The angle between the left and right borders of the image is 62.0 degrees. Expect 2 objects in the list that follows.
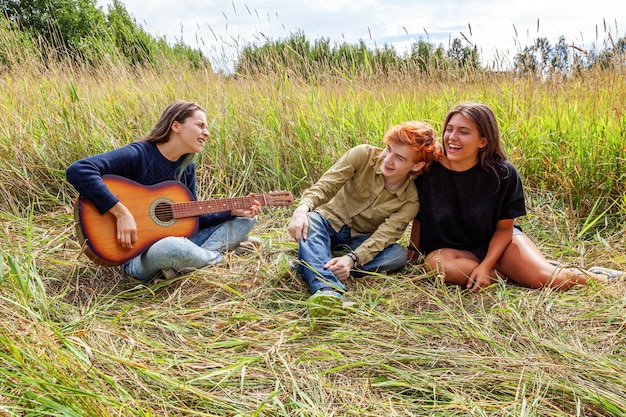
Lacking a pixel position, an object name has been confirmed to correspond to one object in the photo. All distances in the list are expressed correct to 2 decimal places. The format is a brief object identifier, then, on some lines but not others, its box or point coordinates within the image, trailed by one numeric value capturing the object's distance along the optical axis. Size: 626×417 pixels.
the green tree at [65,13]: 11.60
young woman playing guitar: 2.44
